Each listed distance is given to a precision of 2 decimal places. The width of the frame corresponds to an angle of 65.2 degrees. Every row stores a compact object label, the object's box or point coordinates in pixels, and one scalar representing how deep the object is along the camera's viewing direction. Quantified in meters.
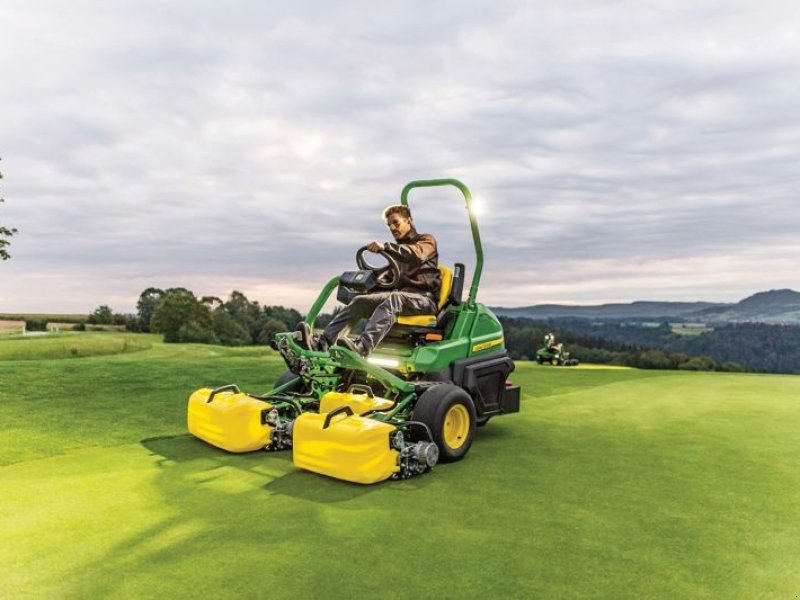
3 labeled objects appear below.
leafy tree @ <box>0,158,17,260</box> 23.55
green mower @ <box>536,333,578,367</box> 21.08
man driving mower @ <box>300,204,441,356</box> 7.70
